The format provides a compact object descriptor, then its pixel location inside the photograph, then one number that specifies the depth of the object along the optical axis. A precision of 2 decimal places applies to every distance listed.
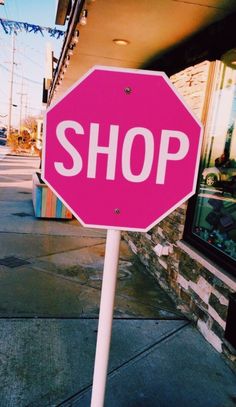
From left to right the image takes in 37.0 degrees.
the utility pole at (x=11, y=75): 40.47
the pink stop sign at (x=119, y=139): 1.22
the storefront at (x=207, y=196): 3.21
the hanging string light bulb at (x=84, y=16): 3.08
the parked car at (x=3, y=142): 39.88
